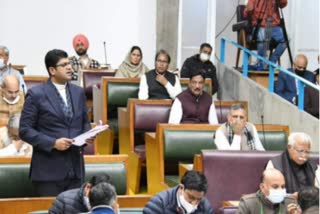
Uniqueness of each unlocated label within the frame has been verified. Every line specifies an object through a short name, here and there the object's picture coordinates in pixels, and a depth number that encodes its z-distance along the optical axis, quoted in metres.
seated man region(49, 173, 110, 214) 4.19
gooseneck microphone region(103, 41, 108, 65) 11.57
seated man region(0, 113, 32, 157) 5.82
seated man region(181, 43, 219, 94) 9.28
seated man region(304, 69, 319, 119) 7.65
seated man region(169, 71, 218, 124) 7.23
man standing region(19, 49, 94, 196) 4.62
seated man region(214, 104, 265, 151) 5.99
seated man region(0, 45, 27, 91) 8.55
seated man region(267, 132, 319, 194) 5.25
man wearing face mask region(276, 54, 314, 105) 8.19
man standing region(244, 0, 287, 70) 9.40
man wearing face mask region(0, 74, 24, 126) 6.31
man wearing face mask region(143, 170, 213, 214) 4.48
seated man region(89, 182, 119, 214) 3.79
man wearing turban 9.97
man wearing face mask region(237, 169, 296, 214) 4.61
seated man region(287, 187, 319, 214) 4.29
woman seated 8.97
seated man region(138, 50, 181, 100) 8.09
